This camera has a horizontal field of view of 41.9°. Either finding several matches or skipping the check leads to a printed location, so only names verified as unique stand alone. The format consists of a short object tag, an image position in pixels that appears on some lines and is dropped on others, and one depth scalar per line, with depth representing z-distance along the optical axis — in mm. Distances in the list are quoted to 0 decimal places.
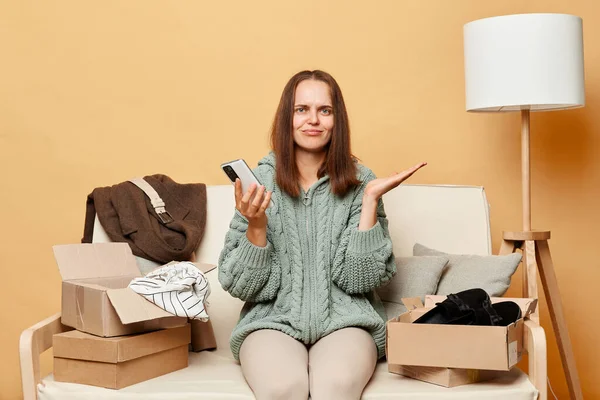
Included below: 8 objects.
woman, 2020
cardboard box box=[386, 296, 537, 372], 1813
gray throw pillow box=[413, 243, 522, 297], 2244
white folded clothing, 1991
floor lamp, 2420
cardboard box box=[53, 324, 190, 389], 1953
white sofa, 1893
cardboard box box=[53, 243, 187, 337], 1955
